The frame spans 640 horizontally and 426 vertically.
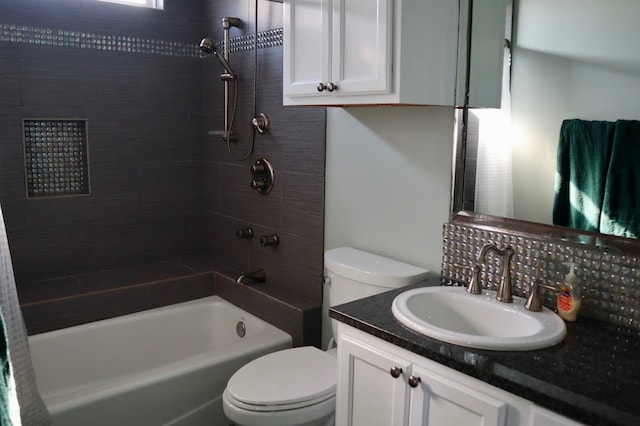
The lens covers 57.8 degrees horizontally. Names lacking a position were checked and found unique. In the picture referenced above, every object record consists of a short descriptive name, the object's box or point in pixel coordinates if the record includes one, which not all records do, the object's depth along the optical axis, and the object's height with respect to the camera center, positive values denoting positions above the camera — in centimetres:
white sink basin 154 -54
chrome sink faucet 184 -42
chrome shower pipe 316 +43
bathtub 228 -106
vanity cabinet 141 -68
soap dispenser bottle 172 -47
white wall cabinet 190 +30
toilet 204 -91
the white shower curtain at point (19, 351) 213 -84
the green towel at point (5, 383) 92 -41
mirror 167 +18
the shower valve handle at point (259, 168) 308 -18
